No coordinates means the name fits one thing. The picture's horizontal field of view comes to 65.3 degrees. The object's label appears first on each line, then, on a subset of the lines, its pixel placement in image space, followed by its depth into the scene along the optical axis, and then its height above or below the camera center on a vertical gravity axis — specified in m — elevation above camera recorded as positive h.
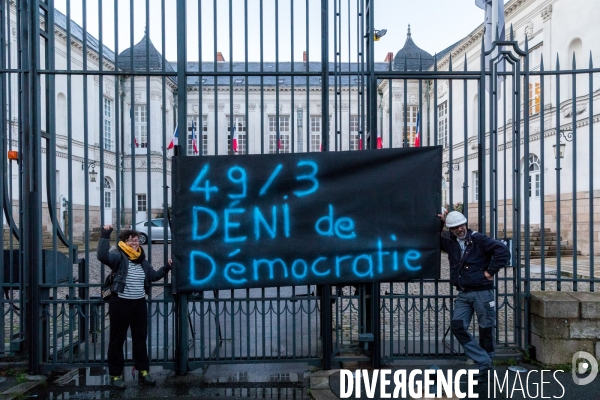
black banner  5.08 -0.27
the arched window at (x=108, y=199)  22.70 +0.02
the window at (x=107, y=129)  20.62 +3.33
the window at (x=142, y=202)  23.95 -0.14
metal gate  5.19 +0.38
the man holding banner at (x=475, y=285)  4.82 -0.90
